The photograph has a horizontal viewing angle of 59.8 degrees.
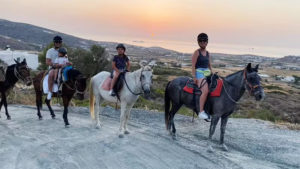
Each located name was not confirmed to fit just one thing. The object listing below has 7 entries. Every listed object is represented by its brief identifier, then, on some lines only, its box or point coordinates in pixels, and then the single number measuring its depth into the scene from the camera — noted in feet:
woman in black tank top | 23.93
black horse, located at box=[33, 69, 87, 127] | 28.78
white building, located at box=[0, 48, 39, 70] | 132.76
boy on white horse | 27.30
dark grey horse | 21.94
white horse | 24.40
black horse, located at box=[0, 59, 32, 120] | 32.48
